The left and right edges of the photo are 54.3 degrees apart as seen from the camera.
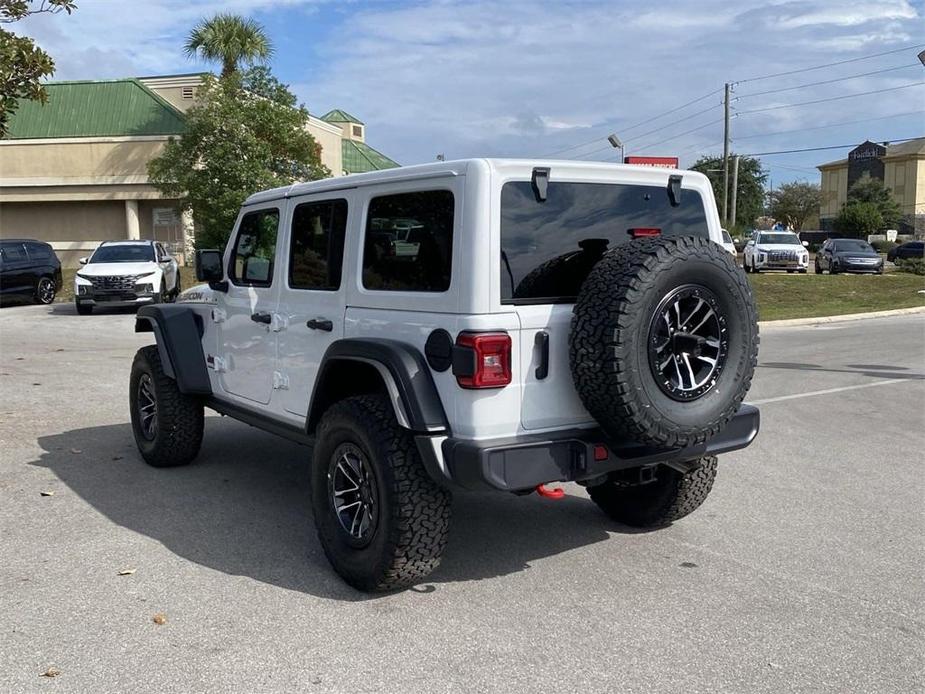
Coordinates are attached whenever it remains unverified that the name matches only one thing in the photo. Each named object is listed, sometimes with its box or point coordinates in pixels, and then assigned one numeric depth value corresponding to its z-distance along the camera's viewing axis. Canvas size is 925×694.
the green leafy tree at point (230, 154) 24.17
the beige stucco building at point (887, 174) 86.75
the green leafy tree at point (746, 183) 66.69
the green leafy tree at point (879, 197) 77.88
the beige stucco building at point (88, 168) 35.12
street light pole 19.90
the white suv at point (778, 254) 29.86
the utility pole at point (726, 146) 46.75
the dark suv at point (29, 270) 21.83
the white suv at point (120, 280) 19.44
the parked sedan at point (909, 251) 49.12
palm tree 31.36
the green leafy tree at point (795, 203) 93.69
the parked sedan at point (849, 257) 31.77
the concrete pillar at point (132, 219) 35.16
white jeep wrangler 3.94
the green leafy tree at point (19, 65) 7.57
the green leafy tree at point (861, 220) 70.62
